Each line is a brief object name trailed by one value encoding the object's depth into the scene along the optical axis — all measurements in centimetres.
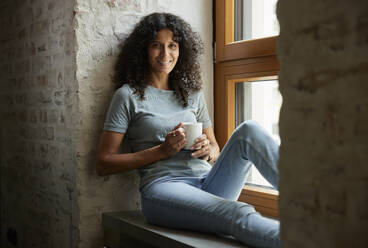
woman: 182
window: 246
